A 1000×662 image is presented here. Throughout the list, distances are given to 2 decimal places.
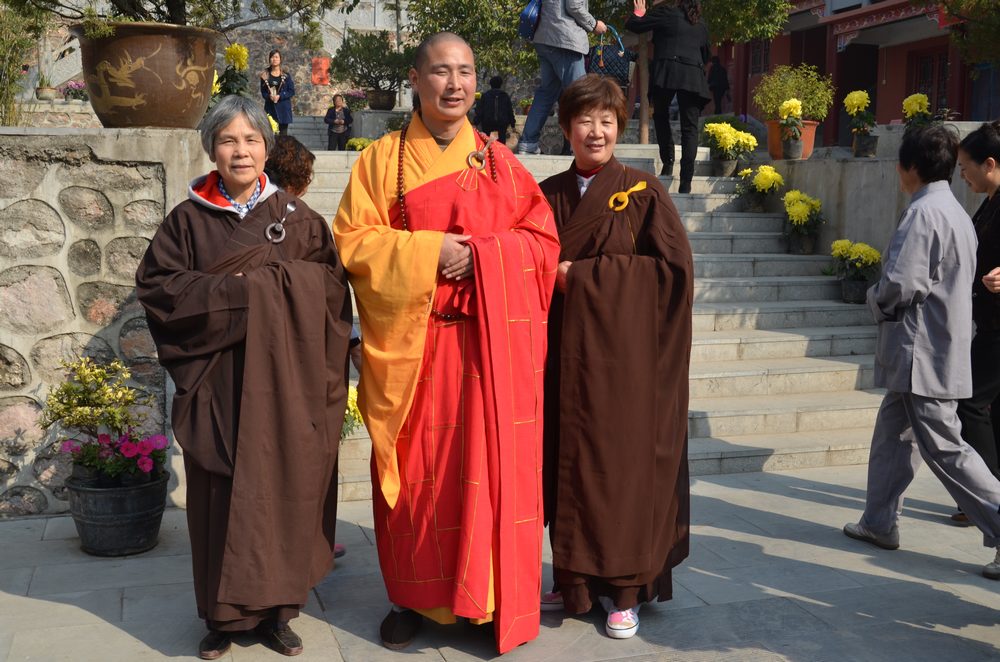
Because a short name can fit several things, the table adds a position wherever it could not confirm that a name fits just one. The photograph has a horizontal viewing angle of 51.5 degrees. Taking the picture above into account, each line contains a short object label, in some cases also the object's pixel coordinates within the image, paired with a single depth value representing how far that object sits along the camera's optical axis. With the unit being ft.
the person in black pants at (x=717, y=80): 65.10
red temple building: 54.65
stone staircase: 19.08
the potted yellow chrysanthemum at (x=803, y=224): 27.25
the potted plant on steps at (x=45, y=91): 59.28
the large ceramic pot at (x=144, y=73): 15.39
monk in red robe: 11.05
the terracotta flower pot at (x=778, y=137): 32.48
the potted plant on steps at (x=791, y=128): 30.81
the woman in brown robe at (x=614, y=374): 11.65
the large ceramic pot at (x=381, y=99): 63.46
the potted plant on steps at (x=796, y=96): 33.49
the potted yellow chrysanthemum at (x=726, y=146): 31.22
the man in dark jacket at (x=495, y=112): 43.96
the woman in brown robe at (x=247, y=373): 10.87
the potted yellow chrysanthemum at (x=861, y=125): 30.58
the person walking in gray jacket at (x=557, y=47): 29.71
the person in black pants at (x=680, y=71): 29.09
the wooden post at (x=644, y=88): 42.04
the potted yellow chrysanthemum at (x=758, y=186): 29.01
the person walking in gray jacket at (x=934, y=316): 13.67
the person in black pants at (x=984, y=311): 14.78
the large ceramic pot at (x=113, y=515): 14.08
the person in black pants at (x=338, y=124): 56.95
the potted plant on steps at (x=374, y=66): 63.77
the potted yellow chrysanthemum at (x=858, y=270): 24.88
